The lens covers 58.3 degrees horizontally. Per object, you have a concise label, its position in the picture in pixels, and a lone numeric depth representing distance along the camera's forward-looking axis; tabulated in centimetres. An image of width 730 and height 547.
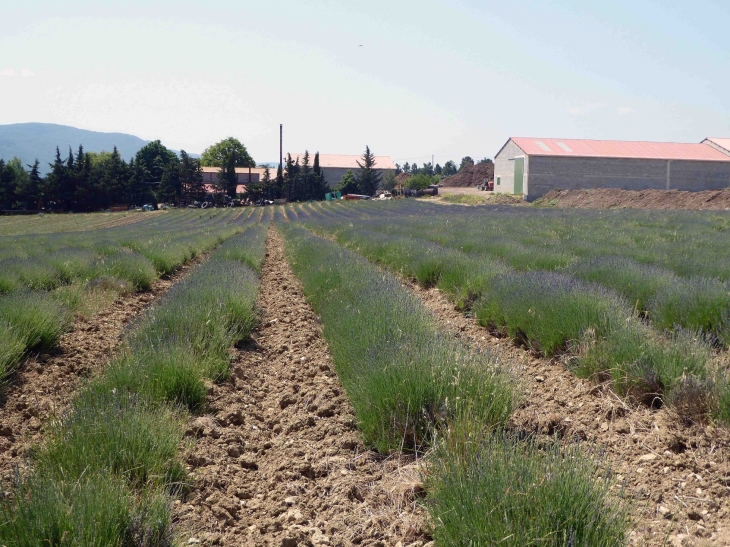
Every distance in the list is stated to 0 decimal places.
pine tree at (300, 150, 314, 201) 7331
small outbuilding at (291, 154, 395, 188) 9194
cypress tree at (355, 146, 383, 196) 7562
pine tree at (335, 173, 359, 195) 7625
